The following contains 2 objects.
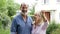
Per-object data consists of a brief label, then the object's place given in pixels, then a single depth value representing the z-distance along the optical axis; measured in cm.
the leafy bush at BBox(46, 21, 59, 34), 366
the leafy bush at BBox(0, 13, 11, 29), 432
